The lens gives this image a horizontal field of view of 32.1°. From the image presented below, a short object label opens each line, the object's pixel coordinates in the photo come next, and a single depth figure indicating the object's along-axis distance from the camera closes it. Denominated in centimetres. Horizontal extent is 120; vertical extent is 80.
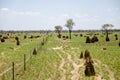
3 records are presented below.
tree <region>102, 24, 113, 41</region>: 12874
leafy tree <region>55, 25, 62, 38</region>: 18922
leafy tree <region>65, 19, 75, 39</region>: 13000
